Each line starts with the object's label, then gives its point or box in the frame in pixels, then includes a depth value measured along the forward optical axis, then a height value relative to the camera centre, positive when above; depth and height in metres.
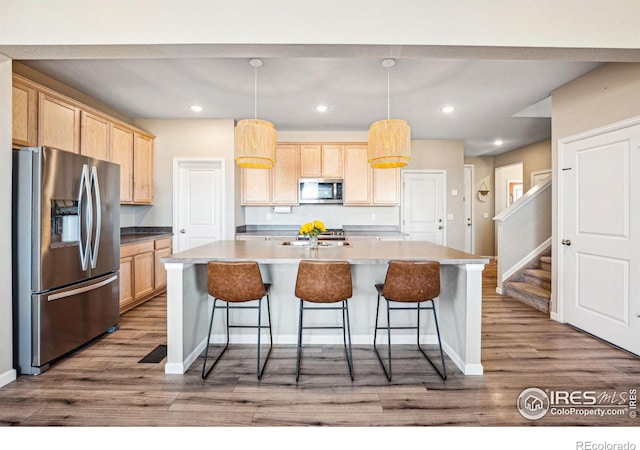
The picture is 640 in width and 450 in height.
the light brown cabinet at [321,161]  5.11 +1.02
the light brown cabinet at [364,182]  5.11 +0.68
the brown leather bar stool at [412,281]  2.17 -0.41
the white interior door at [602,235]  2.66 -0.11
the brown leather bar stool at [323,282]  2.16 -0.41
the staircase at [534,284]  3.82 -0.84
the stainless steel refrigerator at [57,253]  2.26 -0.24
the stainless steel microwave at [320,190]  5.00 +0.54
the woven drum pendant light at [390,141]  2.72 +0.73
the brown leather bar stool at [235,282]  2.20 -0.42
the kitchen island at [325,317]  2.28 -0.60
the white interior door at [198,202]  4.73 +0.32
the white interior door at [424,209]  5.74 +0.27
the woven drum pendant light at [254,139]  2.76 +0.75
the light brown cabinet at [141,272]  3.53 -0.61
